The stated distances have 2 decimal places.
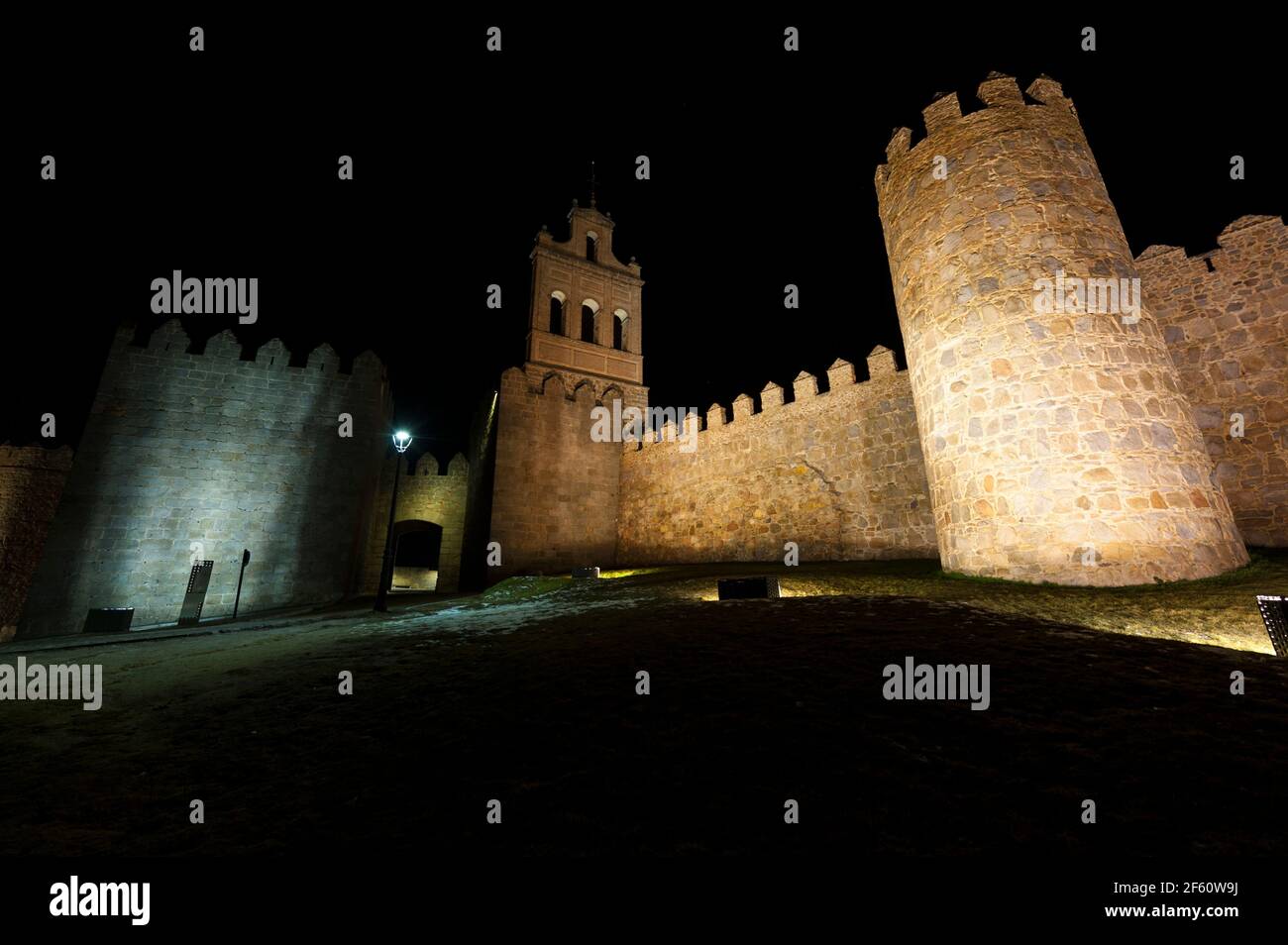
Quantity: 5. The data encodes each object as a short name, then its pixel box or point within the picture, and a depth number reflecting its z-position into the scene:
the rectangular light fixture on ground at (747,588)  6.56
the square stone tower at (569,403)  16.55
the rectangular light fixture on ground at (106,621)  12.12
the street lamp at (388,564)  10.62
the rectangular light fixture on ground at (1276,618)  3.58
